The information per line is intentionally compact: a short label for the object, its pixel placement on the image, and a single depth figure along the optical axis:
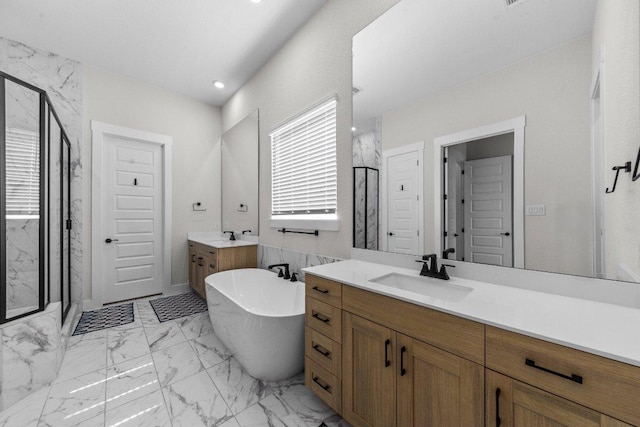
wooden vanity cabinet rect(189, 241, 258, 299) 3.05
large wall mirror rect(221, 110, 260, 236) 3.41
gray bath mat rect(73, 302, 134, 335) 2.75
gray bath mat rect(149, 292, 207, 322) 3.11
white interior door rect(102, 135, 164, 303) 3.41
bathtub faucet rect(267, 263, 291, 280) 2.66
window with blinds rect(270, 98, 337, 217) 2.33
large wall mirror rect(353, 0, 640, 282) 1.02
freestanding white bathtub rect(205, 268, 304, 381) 1.75
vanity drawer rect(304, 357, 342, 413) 1.45
